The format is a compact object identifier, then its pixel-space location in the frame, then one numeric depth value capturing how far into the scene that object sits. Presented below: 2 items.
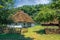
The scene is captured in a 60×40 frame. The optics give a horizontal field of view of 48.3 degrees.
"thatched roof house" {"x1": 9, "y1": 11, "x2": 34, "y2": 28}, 13.32
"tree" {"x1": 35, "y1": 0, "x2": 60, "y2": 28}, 8.97
